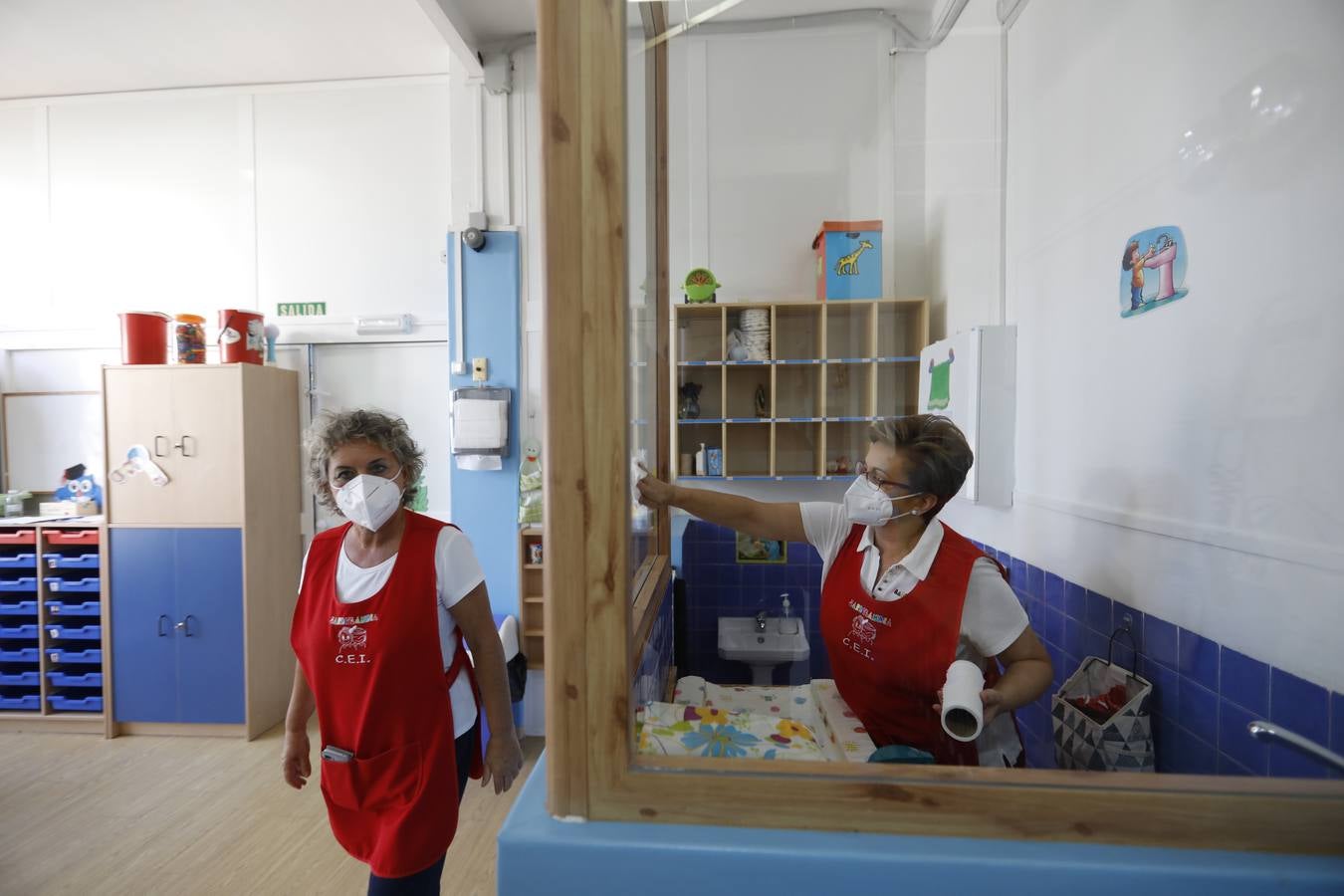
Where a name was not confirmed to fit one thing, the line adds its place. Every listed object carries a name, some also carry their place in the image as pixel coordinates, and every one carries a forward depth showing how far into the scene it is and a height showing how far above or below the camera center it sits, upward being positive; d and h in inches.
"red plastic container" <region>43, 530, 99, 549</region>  124.0 -21.6
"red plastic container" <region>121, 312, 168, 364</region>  121.2 +18.1
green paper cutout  60.1 +4.3
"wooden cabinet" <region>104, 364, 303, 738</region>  120.6 -23.8
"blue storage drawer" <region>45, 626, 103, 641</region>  124.6 -41.4
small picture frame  62.8 -12.8
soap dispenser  62.3 -19.8
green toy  69.5 +16.4
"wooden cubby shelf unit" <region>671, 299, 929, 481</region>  60.6 +4.7
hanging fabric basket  46.3 -23.3
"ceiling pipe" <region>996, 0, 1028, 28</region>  66.3 +45.5
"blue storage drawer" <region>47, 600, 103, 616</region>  124.4 -36.5
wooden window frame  27.8 -11.4
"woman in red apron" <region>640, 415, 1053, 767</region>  44.6 -13.7
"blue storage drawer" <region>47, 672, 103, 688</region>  125.5 -51.3
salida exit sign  136.5 +26.7
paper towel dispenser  121.4 +0.8
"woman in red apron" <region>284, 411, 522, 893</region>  54.1 -22.0
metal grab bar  27.8 -14.6
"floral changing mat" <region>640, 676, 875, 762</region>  39.7 -21.5
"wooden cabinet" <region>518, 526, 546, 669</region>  119.8 -30.9
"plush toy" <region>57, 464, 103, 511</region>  138.0 -13.0
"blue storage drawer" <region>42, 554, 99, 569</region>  123.6 -26.6
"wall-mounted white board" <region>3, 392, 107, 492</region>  142.3 -1.7
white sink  60.1 -22.2
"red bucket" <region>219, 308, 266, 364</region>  124.6 +19.0
